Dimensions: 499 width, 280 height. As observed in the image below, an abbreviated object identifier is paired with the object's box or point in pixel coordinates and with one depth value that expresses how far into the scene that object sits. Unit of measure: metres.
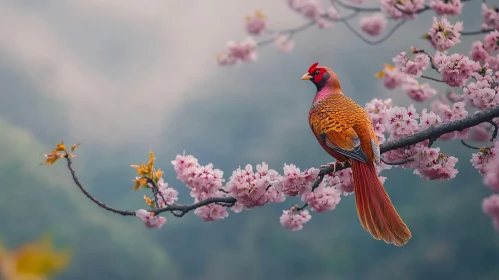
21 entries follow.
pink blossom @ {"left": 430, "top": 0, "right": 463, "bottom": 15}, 9.17
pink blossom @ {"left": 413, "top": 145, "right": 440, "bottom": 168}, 8.71
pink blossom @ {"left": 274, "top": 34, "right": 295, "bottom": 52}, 10.61
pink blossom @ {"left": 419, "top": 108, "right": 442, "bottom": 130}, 8.73
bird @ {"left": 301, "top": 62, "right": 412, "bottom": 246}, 8.58
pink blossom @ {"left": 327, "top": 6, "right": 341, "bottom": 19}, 10.22
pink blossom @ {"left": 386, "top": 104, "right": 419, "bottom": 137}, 8.72
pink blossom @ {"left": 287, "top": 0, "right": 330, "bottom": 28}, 10.48
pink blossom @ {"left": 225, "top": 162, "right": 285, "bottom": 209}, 8.66
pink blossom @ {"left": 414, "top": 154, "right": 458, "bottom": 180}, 8.73
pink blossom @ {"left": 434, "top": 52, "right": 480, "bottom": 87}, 8.83
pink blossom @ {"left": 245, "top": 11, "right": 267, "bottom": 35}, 10.40
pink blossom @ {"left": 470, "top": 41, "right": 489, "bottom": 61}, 9.05
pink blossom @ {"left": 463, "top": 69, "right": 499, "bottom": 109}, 8.76
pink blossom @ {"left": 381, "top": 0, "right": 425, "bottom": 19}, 9.19
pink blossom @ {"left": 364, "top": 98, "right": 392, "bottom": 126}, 8.84
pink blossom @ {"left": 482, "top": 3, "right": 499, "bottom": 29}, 9.08
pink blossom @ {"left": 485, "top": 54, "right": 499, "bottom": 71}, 9.11
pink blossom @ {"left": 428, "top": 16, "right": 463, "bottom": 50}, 8.85
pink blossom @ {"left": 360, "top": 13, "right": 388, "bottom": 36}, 10.17
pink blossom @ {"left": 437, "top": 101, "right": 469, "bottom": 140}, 8.80
